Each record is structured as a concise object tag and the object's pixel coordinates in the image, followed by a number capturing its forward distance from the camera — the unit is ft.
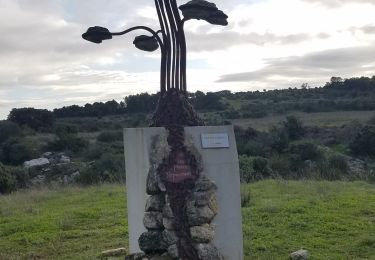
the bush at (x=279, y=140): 73.19
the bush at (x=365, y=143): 73.77
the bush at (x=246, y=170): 47.96
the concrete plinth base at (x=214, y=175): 18.37
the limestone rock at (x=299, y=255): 22.07
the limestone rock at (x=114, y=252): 23.67
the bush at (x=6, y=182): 52.13
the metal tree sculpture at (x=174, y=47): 19.11
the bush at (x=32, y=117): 114.32
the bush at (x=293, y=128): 86.87
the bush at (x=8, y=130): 97.40
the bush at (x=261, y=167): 53.01
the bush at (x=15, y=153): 83.61
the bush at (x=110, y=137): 95.66
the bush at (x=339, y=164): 54.89
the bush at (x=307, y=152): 65.58
